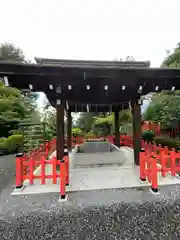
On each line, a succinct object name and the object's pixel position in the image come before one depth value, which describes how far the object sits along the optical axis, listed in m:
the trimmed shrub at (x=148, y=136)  10.66
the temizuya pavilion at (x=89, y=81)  3.71
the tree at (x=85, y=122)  18.95
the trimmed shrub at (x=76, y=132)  14.29
